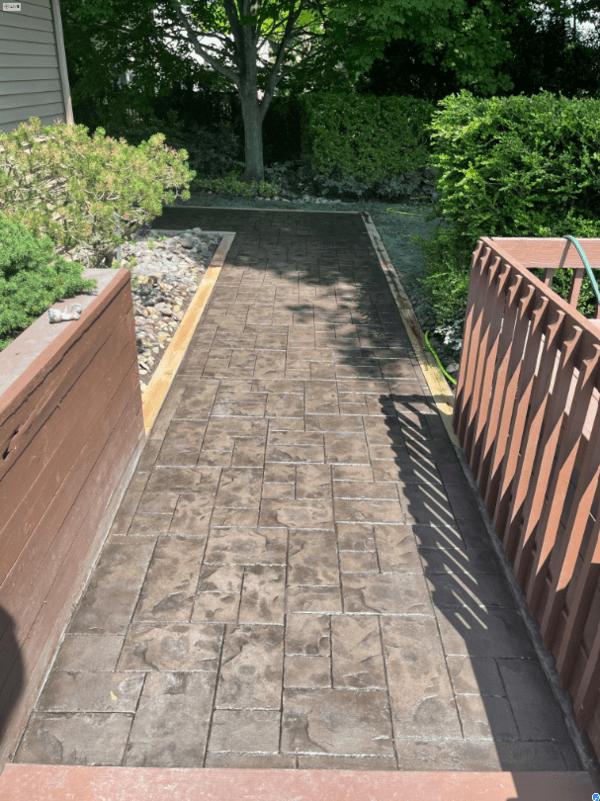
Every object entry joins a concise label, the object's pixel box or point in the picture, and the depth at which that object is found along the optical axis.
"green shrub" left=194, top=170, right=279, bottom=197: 14.79
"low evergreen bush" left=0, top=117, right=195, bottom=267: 5.55
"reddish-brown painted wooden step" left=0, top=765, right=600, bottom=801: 2.51
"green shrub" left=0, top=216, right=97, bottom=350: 3.59
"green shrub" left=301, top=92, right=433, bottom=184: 14.67
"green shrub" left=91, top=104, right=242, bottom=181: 15.62
